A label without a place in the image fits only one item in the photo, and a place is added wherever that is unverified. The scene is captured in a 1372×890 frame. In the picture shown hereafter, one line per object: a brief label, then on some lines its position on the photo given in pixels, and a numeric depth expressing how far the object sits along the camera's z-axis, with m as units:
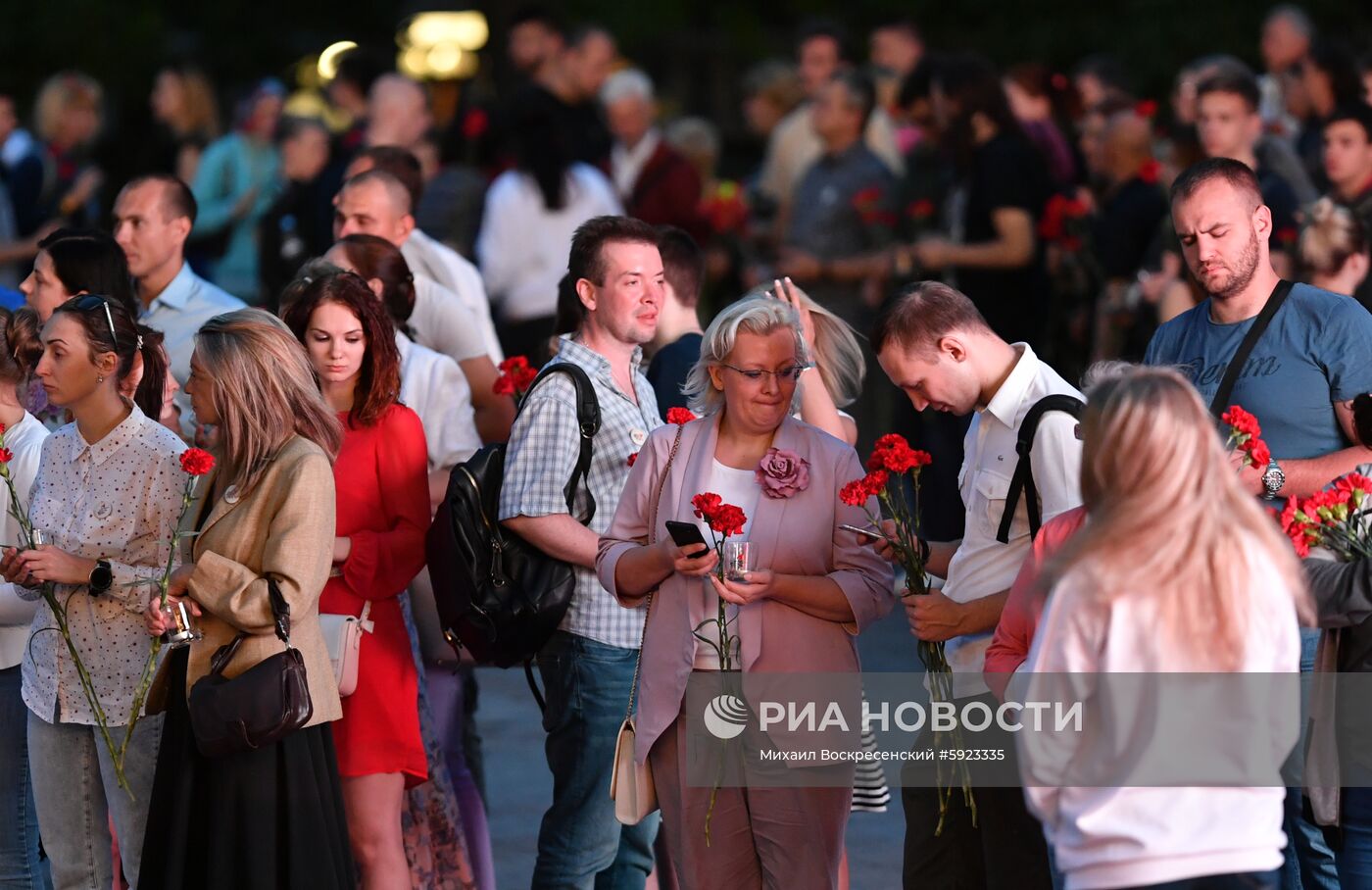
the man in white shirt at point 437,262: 15.16
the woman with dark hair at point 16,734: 11.32
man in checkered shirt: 10.90
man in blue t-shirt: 10.55
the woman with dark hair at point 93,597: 10.66
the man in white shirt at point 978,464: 9.55
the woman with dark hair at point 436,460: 12.02
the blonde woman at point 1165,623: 7.20
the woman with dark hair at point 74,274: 13.00
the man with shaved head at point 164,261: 14.08
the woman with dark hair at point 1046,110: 23.89
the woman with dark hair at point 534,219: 19.55
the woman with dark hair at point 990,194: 19.89
